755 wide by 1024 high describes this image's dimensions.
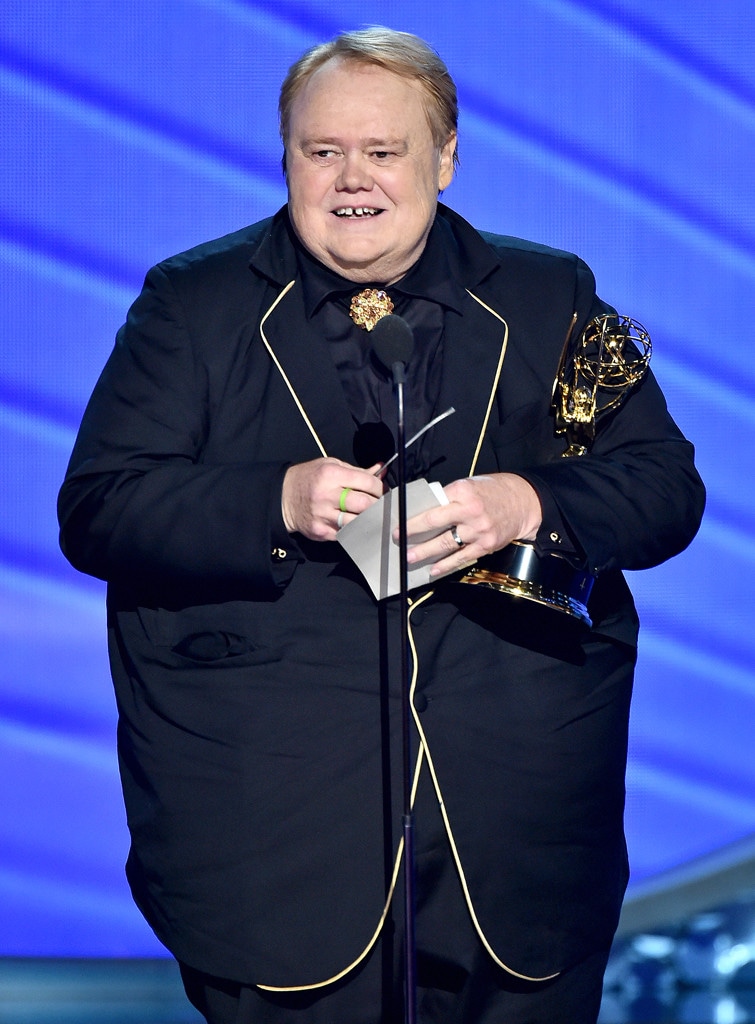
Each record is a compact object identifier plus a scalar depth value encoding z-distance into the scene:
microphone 12.07
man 12.25
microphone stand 12.03
